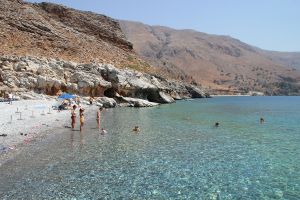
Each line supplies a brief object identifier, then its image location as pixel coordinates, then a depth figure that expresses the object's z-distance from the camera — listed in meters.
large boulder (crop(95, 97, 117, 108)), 40.98
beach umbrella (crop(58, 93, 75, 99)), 36.82
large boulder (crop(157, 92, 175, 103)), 52.96
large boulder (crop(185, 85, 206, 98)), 81.90
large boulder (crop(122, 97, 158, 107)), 44.43
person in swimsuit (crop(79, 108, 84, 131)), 22.11
